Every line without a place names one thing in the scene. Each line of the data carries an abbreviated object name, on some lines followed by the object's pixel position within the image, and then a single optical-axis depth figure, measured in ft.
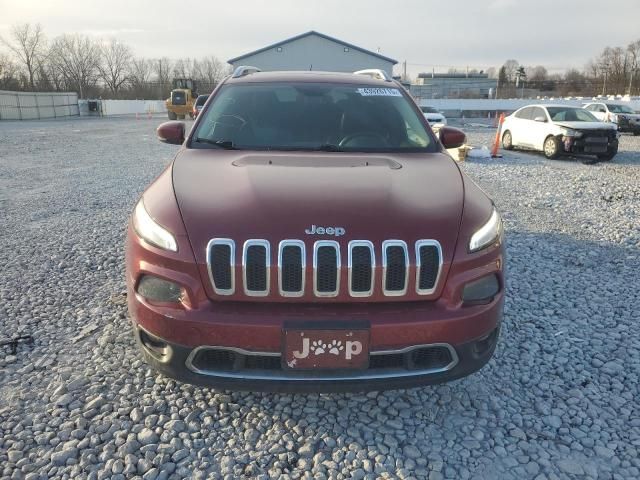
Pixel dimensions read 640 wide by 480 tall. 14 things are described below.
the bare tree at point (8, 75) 161.58
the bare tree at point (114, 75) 255.91
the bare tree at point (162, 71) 259.88
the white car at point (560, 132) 42.37
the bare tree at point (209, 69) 274.67
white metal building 108.17
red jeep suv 6.92
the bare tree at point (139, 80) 215.12
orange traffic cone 45.03
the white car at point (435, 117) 71.51
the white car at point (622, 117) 69.41
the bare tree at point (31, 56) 224.12
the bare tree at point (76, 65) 235.20
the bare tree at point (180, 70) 271.06
